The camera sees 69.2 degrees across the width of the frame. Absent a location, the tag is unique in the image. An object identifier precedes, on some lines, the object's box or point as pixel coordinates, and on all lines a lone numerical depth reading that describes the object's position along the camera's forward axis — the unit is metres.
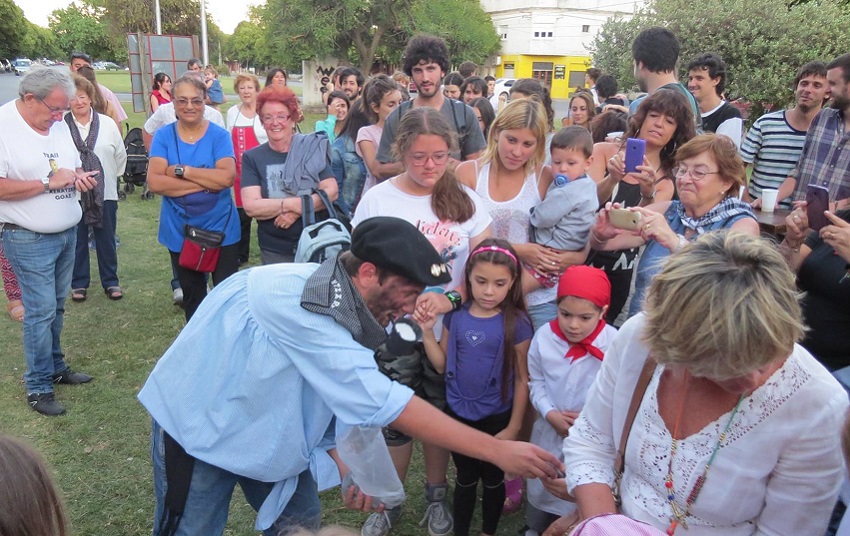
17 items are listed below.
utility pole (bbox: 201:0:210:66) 21.36
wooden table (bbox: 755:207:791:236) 3.74
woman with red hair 4.48
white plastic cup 4.12
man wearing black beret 1.82
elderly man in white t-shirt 3.96
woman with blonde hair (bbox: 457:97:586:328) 3.50
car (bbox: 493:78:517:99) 30.67
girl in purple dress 3.07
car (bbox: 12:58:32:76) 62.64
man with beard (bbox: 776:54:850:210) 4.43
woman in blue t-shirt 4.80
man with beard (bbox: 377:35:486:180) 4.70
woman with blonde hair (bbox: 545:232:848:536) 1.54
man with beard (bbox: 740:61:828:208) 5.35
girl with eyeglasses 3.30
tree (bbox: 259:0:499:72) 35.30
